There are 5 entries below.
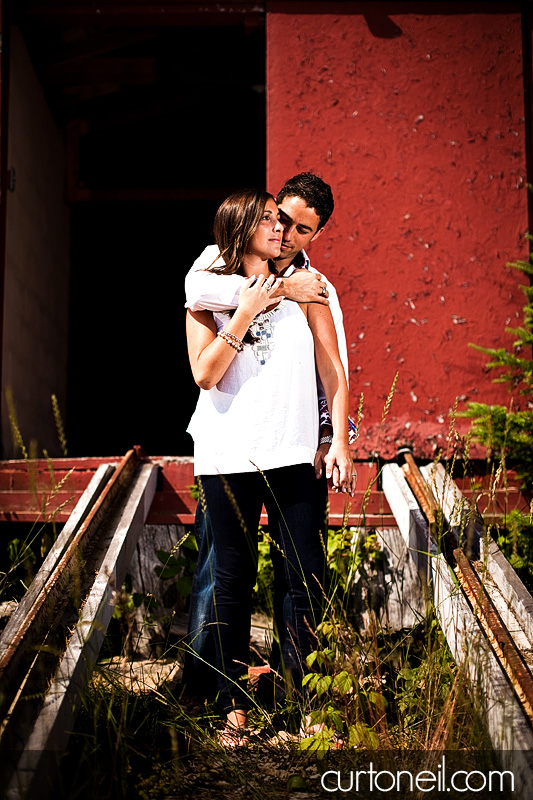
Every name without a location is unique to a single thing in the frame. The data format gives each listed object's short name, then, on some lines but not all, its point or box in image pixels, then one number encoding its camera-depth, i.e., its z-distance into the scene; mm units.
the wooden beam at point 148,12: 4711
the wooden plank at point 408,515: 3217
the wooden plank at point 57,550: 2493
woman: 2592
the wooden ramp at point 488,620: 2080
